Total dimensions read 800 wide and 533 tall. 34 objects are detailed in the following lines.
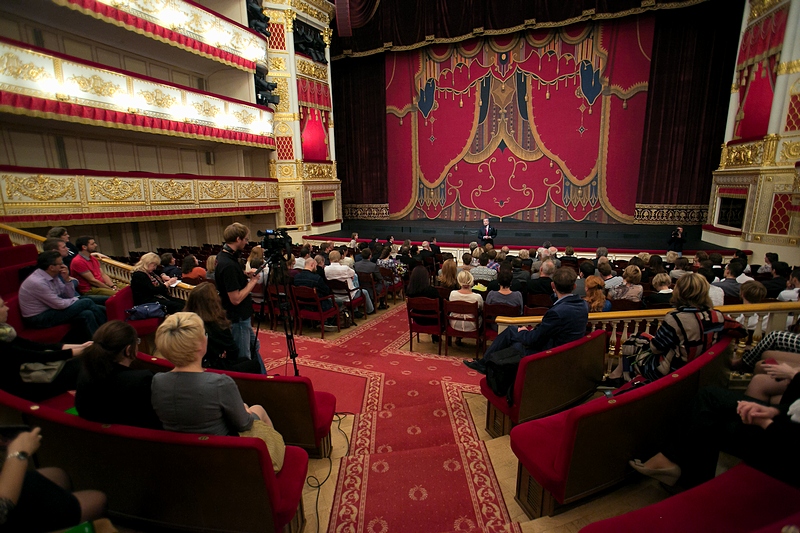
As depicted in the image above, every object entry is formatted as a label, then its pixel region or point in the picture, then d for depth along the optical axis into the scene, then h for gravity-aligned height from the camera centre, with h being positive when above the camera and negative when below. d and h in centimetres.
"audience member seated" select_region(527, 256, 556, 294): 432 -104
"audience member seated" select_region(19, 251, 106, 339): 347 -96
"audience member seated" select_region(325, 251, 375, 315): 535 -111
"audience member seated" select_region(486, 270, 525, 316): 399 -108
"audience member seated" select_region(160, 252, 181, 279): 520 -98
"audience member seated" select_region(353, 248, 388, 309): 593 -113
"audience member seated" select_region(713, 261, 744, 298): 414 -102
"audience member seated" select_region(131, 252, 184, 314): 409 -96
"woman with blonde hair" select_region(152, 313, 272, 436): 161 -81
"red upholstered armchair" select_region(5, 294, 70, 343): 348 -121
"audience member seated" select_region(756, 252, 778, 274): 509 -100
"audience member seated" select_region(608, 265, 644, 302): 385 -99
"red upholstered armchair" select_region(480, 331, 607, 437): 247 -131
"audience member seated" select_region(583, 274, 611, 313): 355 -96
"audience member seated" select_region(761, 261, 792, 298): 411 -105
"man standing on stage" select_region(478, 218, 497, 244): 923 -103
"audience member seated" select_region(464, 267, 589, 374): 258 -87
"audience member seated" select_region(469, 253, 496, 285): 527 -113
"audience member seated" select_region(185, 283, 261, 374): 248 -91
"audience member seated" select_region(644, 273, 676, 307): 352 -93
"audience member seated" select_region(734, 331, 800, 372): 207 -88
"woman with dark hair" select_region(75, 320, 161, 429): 164 -82
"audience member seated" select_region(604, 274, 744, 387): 216 -76
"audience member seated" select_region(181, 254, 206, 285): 499 -102
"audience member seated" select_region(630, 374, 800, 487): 146 -103
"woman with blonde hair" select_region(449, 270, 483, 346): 420 -114
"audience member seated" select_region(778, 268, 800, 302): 352 -95
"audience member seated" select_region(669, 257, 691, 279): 486 -100
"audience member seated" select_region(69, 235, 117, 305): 458 -91
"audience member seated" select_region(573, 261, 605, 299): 428 -96
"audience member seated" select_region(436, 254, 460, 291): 471 -101
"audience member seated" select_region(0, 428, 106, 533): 116 -93
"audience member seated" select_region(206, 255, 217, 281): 479 -90
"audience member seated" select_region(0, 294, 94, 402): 222 -100
